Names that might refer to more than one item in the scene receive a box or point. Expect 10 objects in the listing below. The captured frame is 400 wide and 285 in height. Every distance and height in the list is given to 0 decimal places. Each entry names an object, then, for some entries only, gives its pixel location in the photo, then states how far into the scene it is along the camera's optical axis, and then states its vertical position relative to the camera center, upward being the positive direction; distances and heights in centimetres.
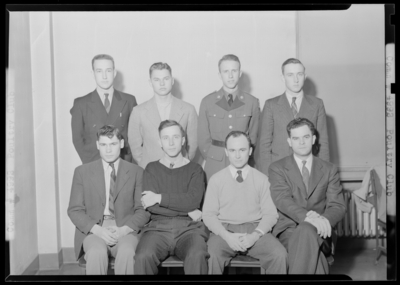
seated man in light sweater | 355 -42
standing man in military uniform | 380 +21
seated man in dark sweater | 354 -38
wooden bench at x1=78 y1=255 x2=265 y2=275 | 348 -79
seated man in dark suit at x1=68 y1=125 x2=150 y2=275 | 362 -40
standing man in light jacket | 379 +19
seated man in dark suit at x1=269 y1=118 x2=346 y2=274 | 350 -36
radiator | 403 -62
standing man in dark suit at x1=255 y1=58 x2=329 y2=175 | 379 +21
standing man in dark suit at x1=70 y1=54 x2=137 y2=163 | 382 +24
